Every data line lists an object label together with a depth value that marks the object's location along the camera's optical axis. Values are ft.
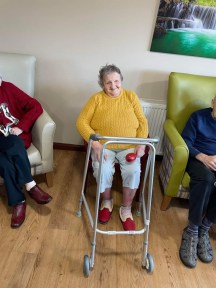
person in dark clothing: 5.52
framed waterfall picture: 6.92
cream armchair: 6.23
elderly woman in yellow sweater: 5.94
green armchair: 6.83
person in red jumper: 5.63
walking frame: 4.57
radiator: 7.91
